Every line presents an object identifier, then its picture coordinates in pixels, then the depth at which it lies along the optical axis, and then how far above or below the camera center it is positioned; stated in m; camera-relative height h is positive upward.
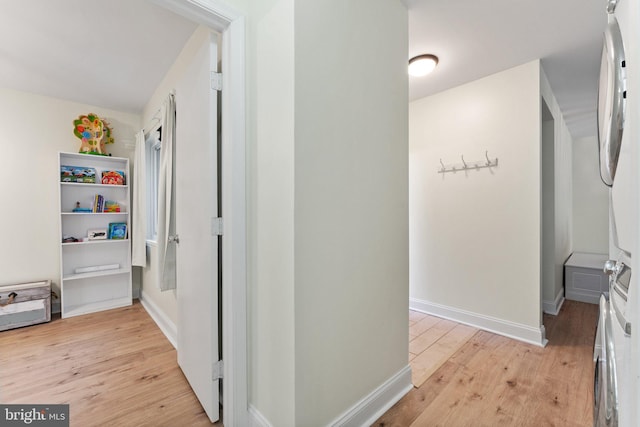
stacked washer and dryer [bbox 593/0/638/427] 0.54 -0.08
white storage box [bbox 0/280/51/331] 2.57 -0.89
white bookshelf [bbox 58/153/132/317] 3.04 -0.43
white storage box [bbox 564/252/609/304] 3.09 -0.83
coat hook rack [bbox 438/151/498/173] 2.42 +0.43
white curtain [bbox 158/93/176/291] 1.99 -0.01
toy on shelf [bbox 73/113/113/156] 3.02 +0.92
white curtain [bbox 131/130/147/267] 2.99 +0.06
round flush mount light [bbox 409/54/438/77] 2.17 +1.20
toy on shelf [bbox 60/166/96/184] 2.96 +0.44
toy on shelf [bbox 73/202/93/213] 3.06 +0.05
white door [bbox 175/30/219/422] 1.40 -0.07
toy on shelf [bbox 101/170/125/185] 3.22 +0.43
